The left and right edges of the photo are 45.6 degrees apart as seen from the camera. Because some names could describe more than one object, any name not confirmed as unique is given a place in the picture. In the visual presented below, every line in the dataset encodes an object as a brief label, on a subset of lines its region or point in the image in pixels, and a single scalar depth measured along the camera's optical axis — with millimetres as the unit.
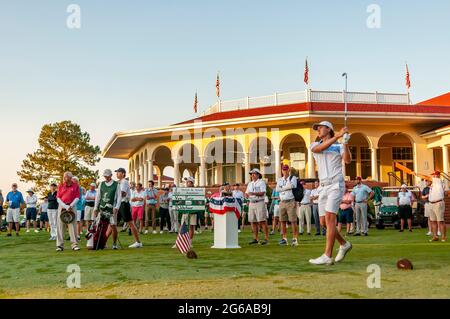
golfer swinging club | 7262
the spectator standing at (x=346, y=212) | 16250
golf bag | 11617
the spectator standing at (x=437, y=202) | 12906
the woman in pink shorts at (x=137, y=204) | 17703
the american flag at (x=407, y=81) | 38731
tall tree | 56125
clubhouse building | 30969
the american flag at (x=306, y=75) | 38281
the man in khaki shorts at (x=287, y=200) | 11523
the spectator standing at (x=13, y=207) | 18938
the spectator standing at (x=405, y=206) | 18562
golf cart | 20531
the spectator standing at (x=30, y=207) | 23031
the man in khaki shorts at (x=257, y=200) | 12181
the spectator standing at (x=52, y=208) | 15883
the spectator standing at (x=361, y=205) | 16422
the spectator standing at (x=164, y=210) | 19641
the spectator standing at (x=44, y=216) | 24245
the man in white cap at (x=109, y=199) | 11711
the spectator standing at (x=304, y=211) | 17719
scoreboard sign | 12922
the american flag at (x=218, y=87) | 41562
